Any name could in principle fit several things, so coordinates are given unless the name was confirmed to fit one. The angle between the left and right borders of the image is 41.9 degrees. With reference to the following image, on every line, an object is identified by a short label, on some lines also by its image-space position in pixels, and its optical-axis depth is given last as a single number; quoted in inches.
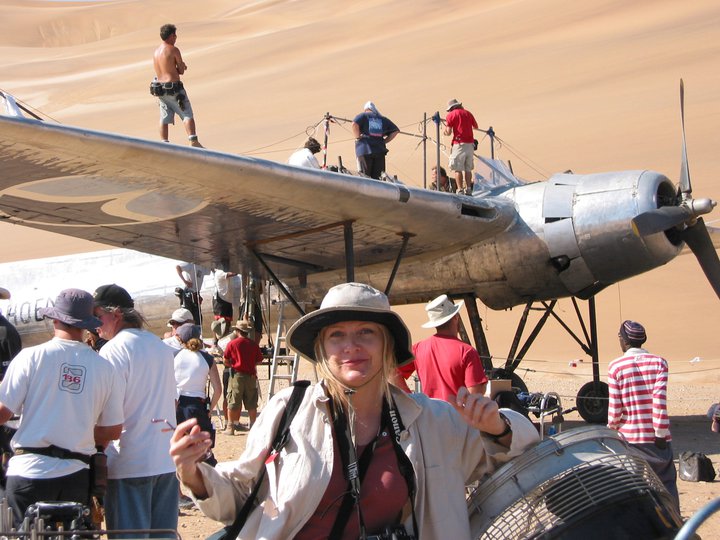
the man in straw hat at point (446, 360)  282.2
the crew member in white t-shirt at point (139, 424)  217.6
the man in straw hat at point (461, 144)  490.3
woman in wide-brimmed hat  124.6
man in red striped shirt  263.6
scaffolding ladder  468.8
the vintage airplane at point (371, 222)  348.2
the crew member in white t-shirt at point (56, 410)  191.8
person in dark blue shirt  475.5
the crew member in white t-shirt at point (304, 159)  456.1
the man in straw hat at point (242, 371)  504.9
